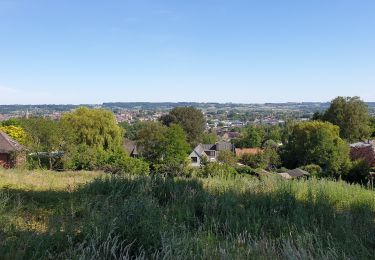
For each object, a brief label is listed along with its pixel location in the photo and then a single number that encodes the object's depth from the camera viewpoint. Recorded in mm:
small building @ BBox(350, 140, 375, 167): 36894
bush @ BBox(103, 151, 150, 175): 27250
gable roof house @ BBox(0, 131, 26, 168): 24797
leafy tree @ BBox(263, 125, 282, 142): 85688
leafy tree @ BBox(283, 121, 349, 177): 43031
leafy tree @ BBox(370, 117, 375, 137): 66550
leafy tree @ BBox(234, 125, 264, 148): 79438
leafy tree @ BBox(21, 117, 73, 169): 29266
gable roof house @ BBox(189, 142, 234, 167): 60494
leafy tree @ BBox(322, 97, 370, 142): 59594
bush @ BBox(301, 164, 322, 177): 40188
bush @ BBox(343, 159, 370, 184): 32594
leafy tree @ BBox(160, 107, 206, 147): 68062
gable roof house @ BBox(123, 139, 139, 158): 61219
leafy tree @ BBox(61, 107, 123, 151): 39375
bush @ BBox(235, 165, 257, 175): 28759
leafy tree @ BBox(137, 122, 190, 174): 42406
